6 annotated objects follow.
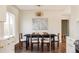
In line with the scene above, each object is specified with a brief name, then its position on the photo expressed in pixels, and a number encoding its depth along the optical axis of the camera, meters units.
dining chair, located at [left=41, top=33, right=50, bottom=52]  3.71
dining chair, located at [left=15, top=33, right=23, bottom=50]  3.70
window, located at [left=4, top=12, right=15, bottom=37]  3.47
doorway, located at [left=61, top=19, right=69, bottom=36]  6.20
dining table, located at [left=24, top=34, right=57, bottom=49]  3.82
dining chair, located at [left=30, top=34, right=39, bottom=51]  3.69
